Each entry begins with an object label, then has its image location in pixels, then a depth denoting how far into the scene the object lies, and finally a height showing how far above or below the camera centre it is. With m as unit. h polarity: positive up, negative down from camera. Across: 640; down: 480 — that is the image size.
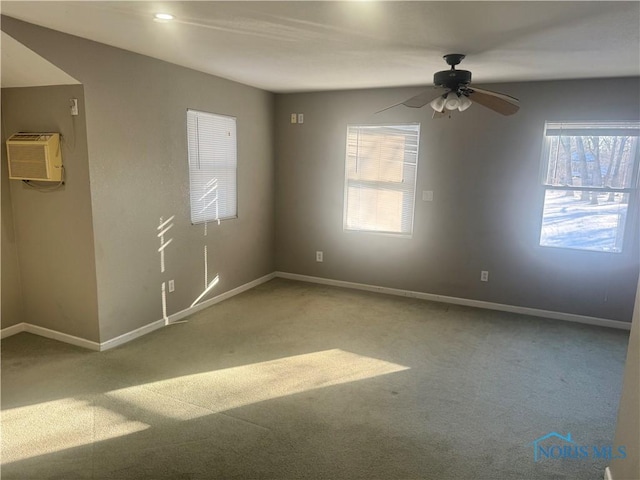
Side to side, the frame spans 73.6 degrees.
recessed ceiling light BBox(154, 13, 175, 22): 2.47 +0.87
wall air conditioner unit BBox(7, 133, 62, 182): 3.22 +0.06
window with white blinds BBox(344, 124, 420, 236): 4.94 -0.05
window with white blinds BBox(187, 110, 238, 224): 4.23 +0.03
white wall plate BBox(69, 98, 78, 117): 3.16 +0.43
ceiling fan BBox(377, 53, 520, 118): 3.02 +0.56
